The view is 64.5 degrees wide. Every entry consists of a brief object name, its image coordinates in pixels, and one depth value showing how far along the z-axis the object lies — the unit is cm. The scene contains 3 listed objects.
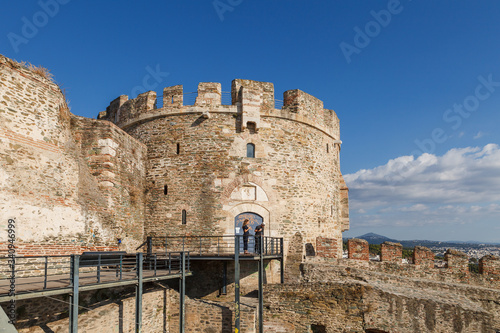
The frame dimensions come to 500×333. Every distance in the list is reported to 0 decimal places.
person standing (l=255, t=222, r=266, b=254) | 1385
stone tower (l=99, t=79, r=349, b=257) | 1575
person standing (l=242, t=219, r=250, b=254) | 1395
